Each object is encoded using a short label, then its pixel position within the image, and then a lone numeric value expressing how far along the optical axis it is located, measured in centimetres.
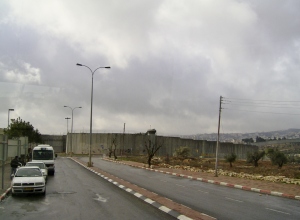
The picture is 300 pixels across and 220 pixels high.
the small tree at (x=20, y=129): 5981
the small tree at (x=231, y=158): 5128
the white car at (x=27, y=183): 1579
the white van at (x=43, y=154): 2967
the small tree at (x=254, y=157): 5167
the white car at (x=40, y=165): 2209
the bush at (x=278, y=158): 4647
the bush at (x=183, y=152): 7288
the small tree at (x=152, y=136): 8525
